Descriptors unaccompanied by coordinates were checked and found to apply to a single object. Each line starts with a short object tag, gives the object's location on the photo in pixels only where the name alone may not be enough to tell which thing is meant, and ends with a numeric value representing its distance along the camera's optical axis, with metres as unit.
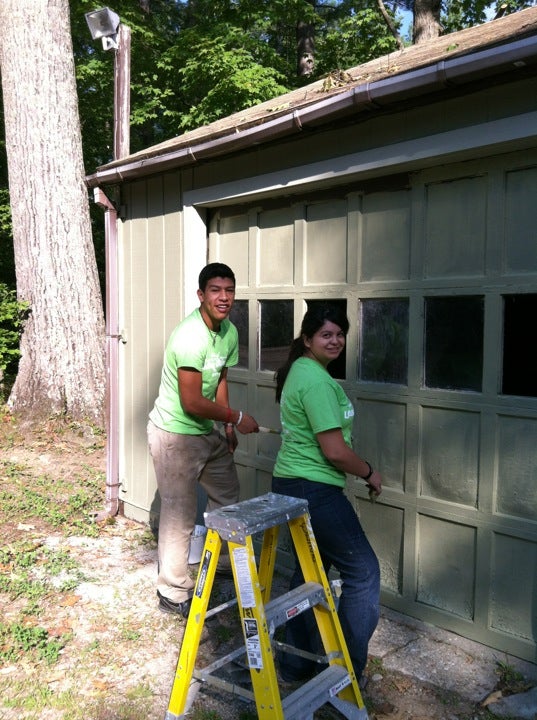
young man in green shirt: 3.38
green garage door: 3.17
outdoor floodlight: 5.66
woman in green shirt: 2.70
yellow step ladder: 2.30
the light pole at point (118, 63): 5.62
